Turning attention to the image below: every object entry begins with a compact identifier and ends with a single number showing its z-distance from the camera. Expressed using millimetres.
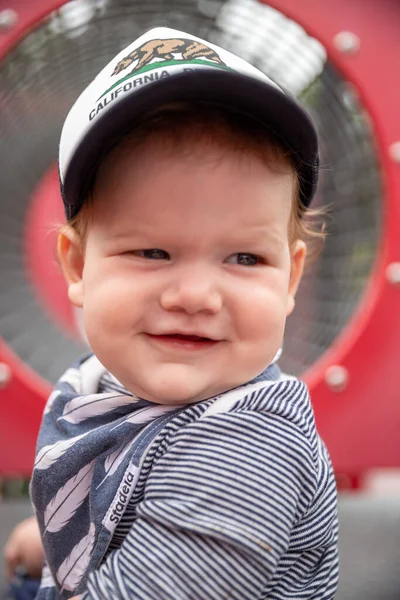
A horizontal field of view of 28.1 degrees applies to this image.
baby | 605
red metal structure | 1213
